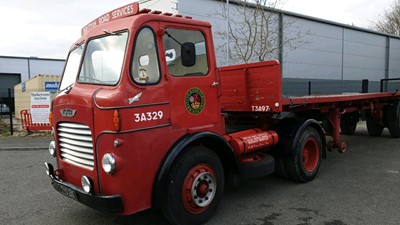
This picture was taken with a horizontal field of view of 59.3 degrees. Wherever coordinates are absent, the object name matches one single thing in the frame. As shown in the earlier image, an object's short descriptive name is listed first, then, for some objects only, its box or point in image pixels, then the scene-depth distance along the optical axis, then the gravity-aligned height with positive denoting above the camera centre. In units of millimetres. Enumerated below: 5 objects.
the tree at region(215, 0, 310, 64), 12461 +2136
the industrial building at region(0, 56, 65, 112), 36656 +2403
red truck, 3637 -378
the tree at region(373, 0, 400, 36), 34219 +6426
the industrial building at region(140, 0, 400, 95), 12242 +1823
